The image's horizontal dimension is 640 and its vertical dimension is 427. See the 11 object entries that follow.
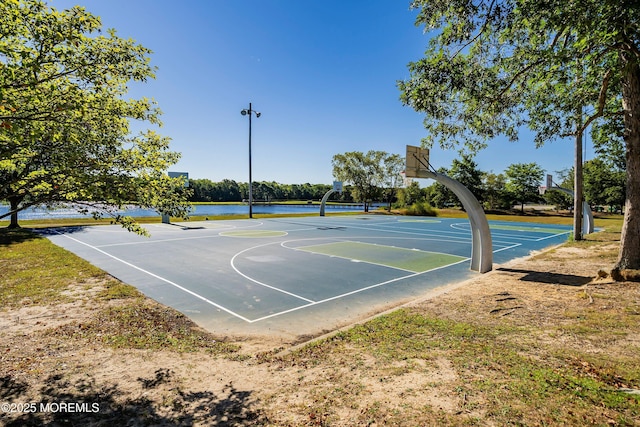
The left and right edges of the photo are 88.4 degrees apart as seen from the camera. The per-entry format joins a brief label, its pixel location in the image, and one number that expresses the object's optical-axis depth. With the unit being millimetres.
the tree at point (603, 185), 50938
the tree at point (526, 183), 61888
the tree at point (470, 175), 63406
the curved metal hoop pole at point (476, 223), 11891
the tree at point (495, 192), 63219
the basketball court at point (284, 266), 7931
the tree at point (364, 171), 54000
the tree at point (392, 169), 53666
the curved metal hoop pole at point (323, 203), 42981
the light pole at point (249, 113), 35950
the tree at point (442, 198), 67975
